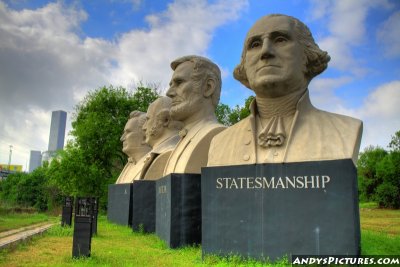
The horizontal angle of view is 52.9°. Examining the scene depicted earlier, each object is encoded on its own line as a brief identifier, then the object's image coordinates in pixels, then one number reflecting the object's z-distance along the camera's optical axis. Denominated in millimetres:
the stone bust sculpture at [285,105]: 5574
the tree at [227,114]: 29009
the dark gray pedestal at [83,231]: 6883
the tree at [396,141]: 37788
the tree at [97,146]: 23891
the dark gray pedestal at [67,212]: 13383
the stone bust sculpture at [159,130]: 12305
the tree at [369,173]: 35844
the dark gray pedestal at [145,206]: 11336
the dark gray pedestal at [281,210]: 5051
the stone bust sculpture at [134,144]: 16188
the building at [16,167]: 103800
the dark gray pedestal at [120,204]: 13344
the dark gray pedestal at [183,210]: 7844
